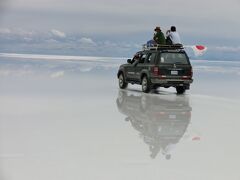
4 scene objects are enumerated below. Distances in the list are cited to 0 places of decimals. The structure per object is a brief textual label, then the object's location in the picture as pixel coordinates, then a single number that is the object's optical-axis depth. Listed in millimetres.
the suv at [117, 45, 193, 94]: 20609
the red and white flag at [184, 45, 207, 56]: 20267
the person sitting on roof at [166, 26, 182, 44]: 22125
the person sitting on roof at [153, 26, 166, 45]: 22250
